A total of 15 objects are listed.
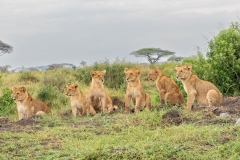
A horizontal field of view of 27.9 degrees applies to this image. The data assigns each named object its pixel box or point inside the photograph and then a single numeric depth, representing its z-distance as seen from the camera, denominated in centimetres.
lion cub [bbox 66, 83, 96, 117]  1113
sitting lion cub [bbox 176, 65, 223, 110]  1107
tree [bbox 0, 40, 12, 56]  3903
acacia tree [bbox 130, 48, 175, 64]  4256
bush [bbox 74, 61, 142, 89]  2150
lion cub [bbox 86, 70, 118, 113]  1159
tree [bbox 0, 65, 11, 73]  4277
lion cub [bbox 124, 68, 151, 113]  1125
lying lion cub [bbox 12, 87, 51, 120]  1116
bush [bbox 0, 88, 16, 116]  1442
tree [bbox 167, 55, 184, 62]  4142
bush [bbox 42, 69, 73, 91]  2224
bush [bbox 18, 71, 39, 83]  2780
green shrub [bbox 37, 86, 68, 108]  1720
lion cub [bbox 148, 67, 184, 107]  1153
